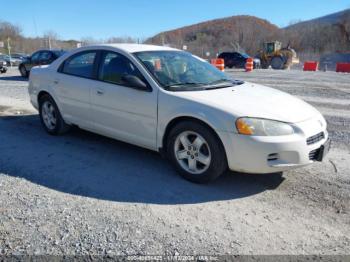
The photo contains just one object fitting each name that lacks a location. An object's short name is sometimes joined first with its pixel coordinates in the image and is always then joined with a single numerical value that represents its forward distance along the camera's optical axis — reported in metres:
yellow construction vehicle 31.63
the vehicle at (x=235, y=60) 30.92
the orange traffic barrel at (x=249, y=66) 25.98
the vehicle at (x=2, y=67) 20.25
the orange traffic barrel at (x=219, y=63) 23.42
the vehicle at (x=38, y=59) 15.70
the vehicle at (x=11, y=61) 29.23
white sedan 3.42
